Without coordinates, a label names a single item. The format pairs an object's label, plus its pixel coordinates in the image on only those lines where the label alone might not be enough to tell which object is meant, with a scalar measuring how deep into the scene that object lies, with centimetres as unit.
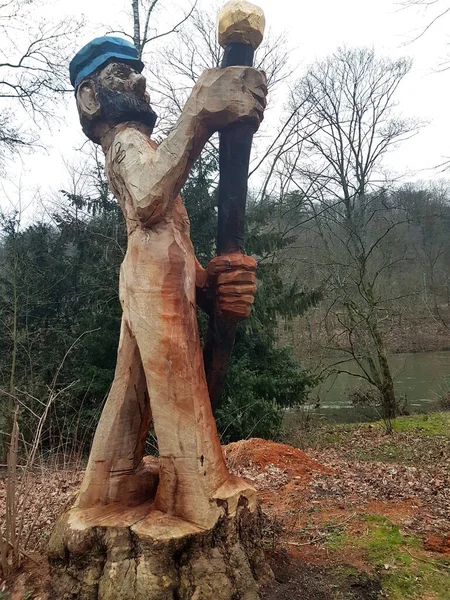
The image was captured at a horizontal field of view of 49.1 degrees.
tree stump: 239
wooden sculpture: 246
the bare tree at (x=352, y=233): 1334
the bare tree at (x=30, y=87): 1000
